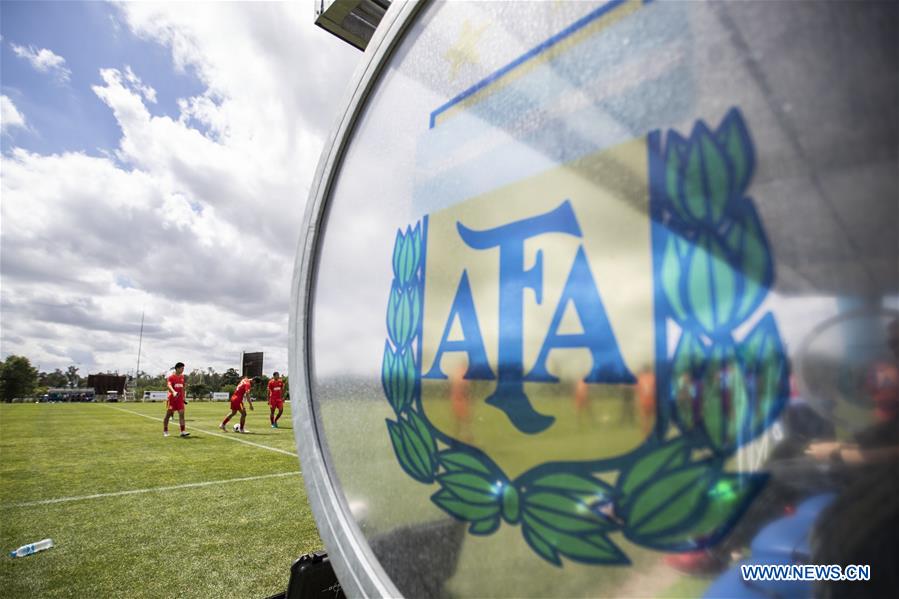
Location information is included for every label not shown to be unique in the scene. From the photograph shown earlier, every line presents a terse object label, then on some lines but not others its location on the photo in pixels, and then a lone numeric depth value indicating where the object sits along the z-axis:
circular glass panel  0.53
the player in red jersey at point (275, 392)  14.05
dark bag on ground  1.74
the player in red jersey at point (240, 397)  12.44
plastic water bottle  3.55
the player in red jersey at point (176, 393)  10.89
